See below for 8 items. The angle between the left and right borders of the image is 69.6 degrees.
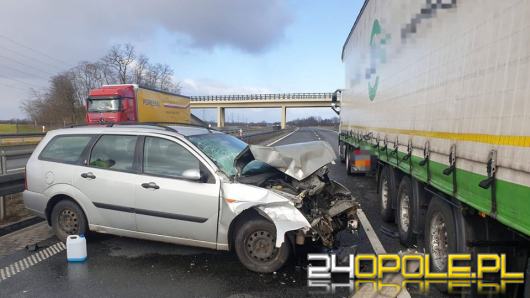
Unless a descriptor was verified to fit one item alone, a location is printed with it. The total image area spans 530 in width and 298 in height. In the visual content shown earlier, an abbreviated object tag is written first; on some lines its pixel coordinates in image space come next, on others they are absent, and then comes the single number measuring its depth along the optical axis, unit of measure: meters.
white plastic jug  4.75
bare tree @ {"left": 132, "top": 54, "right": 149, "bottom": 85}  69.00
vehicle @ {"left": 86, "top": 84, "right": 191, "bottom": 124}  20.62
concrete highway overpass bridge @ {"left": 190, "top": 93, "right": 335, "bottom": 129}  74.31
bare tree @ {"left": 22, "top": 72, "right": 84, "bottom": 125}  56.72
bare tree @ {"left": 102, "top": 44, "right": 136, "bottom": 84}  65.56
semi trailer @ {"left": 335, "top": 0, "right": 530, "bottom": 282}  2.44
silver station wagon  4.41
